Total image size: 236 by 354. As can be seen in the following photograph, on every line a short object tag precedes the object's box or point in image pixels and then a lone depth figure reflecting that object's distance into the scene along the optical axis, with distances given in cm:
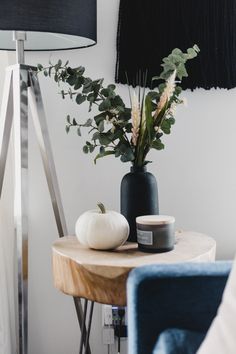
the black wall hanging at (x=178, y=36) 211
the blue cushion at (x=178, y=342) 137
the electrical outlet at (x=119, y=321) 216
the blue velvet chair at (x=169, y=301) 145
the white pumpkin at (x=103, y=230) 174
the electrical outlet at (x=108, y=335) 219
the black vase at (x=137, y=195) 183
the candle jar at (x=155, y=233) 174
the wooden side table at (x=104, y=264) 164
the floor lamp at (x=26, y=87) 169
